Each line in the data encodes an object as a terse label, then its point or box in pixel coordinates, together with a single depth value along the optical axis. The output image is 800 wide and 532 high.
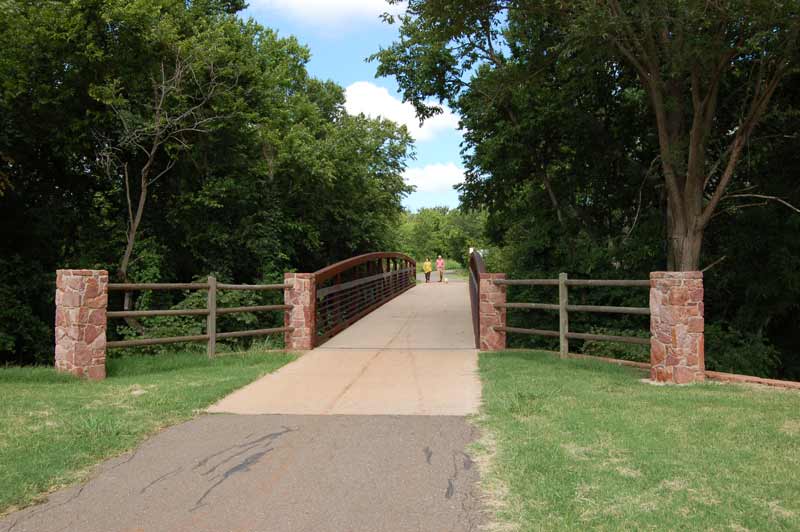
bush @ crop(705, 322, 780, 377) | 11.78
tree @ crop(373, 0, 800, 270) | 8.87
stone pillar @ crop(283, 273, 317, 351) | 10.80
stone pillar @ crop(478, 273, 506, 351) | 10.40
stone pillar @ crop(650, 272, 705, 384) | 7.32
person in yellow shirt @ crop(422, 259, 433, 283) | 33.83
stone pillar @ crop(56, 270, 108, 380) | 7.70
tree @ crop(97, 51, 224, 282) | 13.76
